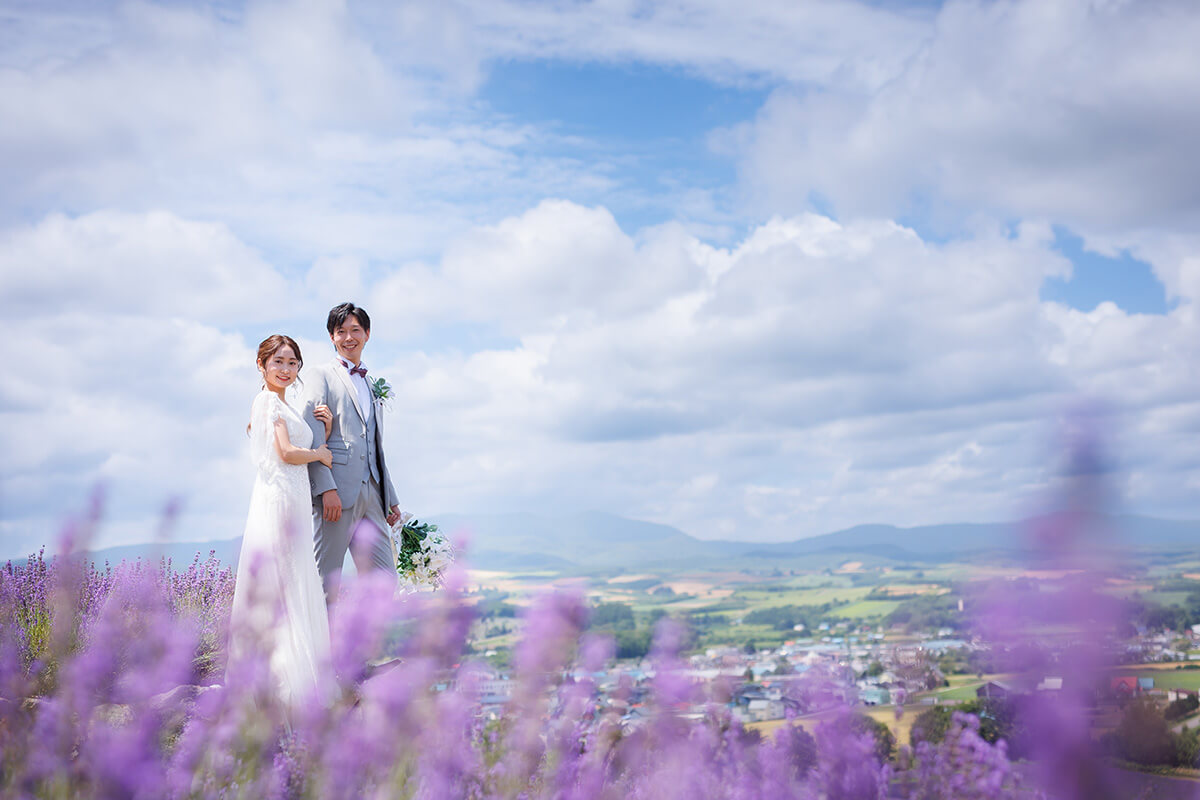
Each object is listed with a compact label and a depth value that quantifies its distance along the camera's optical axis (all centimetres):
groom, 573
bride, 481
